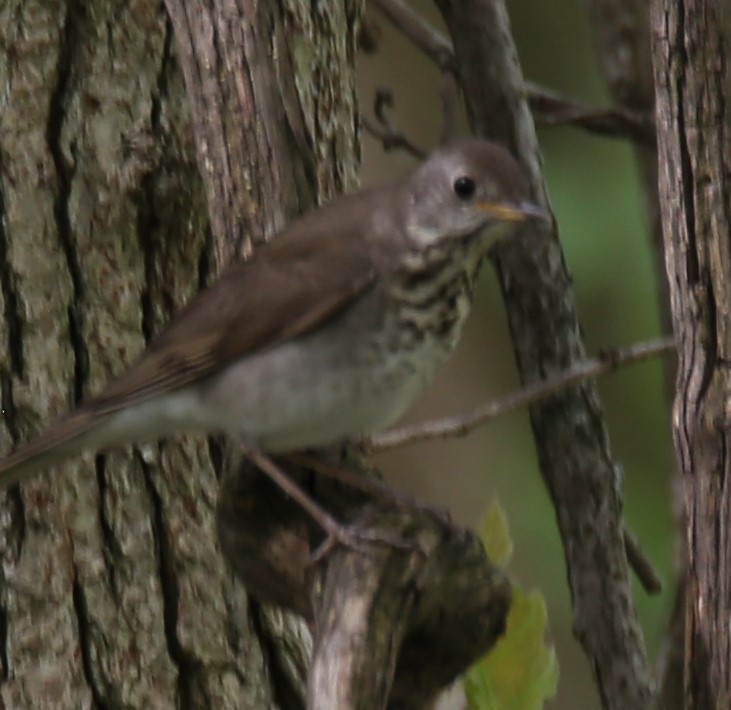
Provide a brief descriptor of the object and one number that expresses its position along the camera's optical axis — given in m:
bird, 5.95
